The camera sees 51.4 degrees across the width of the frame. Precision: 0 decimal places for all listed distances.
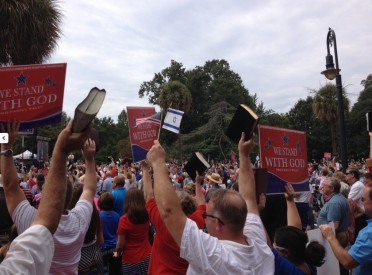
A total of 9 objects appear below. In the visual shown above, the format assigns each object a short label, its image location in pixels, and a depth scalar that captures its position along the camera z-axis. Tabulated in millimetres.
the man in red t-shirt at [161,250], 3043
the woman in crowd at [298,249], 2918
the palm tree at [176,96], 36031
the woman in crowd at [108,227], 5574
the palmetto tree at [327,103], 31219
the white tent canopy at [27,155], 27650
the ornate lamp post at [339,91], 10359
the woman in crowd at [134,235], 4777
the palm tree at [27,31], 11984
